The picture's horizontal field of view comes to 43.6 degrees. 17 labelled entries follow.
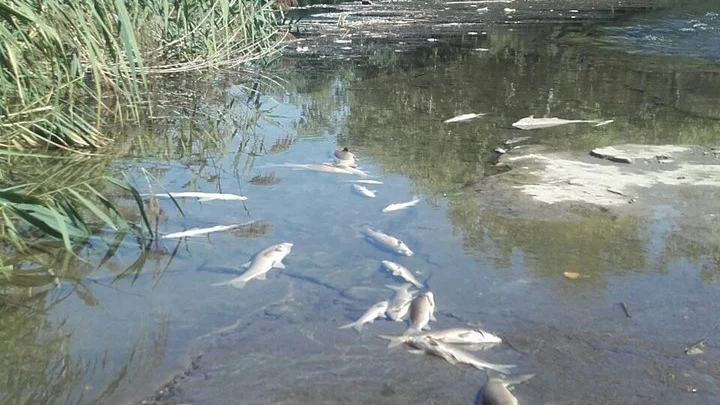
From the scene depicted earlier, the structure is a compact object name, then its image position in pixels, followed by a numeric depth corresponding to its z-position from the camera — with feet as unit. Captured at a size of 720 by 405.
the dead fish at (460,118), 25.68
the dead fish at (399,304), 12.26
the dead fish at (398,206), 17.10
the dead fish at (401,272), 13.61
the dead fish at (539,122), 24.44
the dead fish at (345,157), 20.22
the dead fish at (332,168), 19.66
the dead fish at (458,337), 11.42
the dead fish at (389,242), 14.89
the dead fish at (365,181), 18.91
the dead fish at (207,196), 17.26
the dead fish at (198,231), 15.67
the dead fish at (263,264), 13.70
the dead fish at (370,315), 12.10
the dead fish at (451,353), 10.91
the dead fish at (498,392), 9.78
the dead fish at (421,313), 11.85
